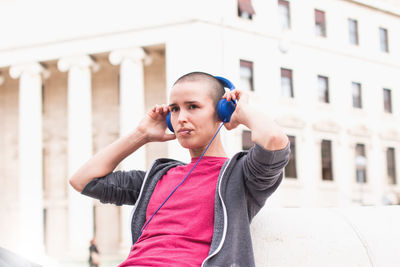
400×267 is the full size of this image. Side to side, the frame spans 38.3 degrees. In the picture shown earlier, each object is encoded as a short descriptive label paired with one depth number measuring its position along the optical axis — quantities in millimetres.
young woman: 2201
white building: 24750
